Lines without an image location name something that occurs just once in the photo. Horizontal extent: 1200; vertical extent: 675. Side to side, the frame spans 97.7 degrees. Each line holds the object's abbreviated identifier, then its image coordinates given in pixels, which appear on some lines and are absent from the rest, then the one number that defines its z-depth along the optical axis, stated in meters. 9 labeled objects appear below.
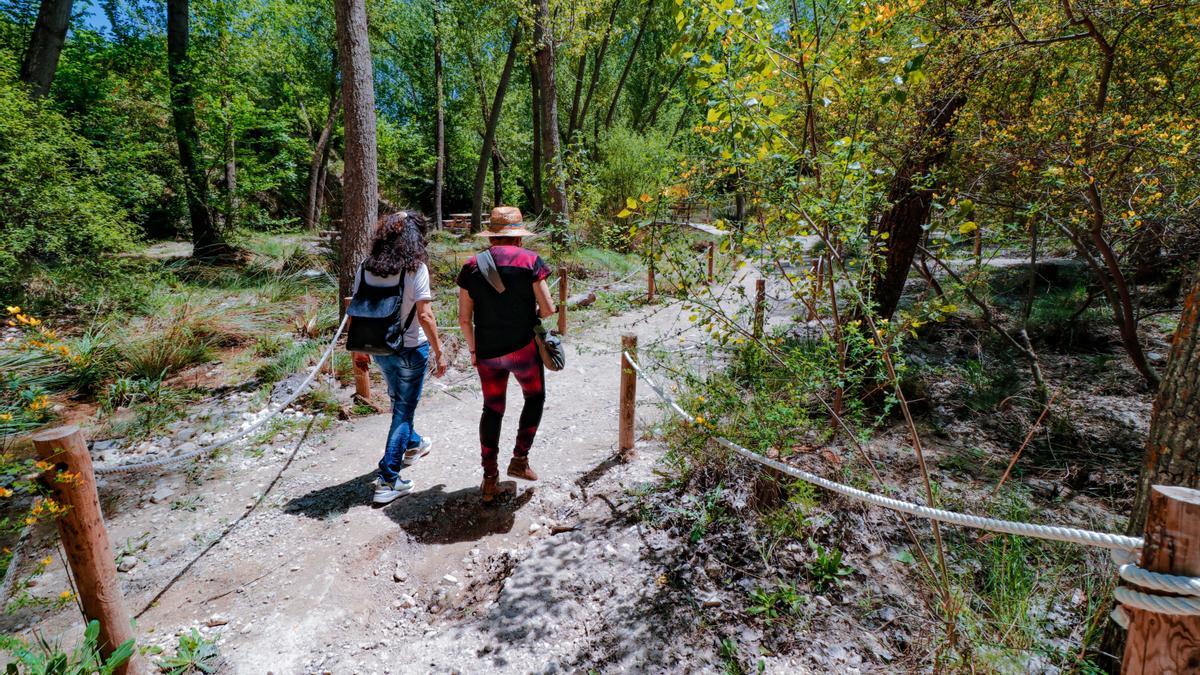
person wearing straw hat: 3.50
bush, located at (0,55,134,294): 6.41
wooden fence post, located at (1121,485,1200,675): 1.32
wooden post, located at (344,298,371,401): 5.20
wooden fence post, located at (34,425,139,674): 2.15
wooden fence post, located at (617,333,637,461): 4.29
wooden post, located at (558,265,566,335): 8.48
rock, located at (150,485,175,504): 4.07
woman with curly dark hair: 3.76
